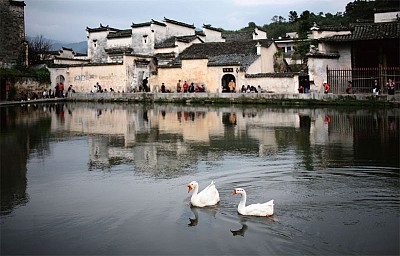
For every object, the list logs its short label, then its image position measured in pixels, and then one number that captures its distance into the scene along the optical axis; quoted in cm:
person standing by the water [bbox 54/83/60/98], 4517
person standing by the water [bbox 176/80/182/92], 4009
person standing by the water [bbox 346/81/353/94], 3049
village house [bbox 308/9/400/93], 3086
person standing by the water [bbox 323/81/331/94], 3070
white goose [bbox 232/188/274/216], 769
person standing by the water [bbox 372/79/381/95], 2860
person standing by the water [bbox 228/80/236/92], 3653
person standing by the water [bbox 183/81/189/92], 3875
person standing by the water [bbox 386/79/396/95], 2794
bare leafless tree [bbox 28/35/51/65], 4893
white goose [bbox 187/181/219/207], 830
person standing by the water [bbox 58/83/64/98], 4491
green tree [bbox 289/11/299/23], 7239
